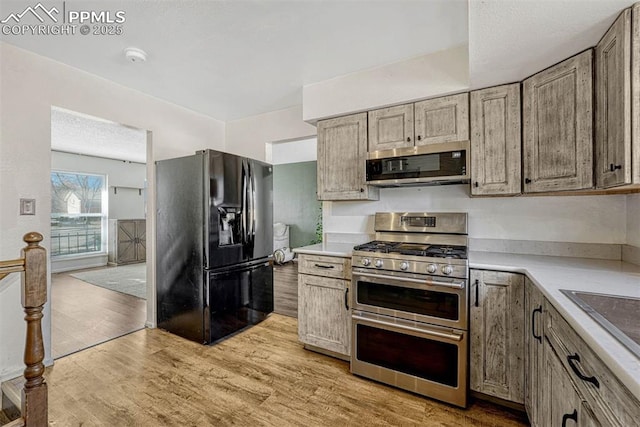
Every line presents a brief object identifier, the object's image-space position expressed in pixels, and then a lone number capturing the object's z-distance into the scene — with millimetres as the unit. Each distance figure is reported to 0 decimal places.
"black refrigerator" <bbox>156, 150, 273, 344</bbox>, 2750
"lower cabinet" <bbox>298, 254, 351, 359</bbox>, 2396
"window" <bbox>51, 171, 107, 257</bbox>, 6035
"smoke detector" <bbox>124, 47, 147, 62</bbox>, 2244
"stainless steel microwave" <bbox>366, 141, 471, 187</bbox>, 2156
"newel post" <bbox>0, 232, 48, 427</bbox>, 1473
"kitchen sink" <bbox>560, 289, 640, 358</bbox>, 838
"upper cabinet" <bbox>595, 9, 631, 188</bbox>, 1335
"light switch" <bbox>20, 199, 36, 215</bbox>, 2235
